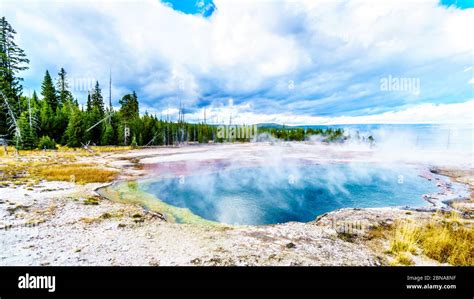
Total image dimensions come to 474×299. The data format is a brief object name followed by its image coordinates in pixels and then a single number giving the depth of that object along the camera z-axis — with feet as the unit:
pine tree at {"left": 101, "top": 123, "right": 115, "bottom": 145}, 152.46
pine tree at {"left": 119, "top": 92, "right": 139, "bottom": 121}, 183.83
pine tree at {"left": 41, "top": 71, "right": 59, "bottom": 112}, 151.33
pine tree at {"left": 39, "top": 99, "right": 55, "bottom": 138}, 121.39
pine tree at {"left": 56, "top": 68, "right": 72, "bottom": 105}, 170.76
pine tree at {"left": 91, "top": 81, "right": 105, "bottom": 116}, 181.68
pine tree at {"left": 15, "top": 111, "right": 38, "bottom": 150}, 99.15
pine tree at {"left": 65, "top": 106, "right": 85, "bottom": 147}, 128.26
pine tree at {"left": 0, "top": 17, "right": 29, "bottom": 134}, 103.36
